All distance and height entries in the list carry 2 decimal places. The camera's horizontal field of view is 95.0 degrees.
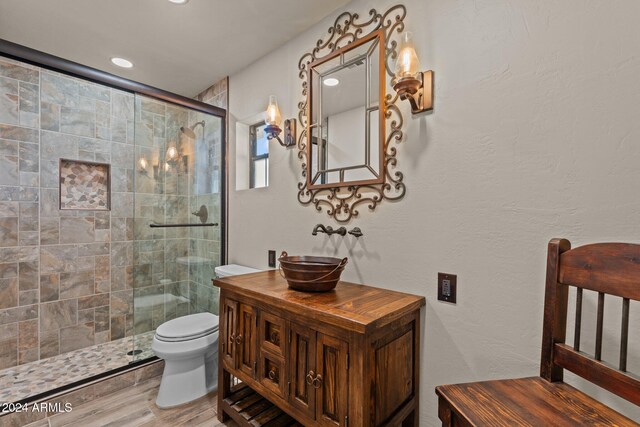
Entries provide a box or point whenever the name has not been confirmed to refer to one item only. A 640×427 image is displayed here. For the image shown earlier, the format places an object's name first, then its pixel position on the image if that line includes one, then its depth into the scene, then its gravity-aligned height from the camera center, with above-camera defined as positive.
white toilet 1.87 -1.06
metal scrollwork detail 1.51 +0.41
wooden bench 0.78 -0.48
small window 2.43 +0.39
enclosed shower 2.23 -0.18
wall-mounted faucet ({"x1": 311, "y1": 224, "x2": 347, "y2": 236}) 1.67 -0.16
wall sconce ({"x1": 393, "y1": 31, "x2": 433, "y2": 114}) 1.33 +0.57
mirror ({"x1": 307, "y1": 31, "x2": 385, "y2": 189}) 1.57 +0.51
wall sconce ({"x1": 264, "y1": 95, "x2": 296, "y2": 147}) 1.99 +0.53
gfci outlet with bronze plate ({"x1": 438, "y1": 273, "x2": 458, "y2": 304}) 1.30 -0.37
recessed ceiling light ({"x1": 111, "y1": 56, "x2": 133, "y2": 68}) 2.34 +1.12
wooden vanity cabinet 1.09 -0.65
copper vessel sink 1.42 -0.36
